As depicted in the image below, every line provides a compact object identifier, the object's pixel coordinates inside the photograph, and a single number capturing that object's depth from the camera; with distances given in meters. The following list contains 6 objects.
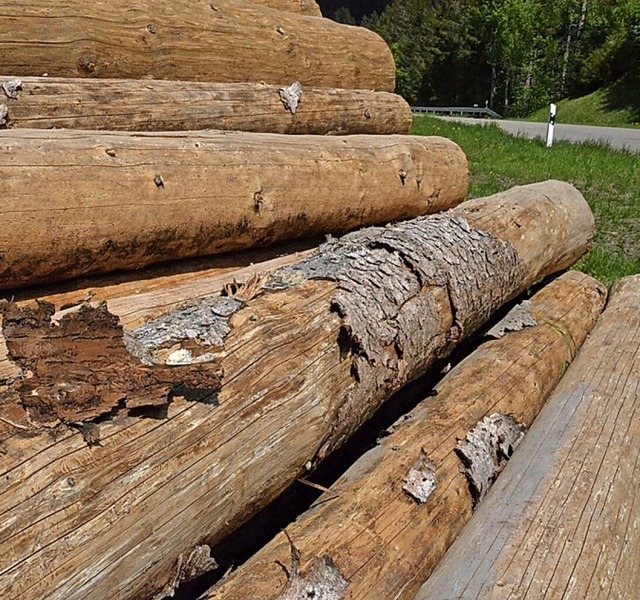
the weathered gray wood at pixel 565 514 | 2.20
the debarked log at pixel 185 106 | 3.06
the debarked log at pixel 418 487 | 2.18
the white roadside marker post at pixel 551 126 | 12.48
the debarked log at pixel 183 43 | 3.21
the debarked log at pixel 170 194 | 2.54
